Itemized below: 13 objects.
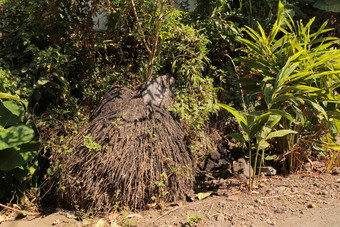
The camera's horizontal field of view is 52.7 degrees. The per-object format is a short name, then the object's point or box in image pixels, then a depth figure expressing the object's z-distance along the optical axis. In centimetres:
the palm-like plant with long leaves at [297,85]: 341
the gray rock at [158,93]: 380
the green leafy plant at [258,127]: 324
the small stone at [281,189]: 342
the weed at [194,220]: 290
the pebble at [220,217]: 296
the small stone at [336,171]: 397
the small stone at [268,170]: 394
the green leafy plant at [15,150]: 331
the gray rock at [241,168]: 393
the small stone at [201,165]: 421
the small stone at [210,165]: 418
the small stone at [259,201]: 319
